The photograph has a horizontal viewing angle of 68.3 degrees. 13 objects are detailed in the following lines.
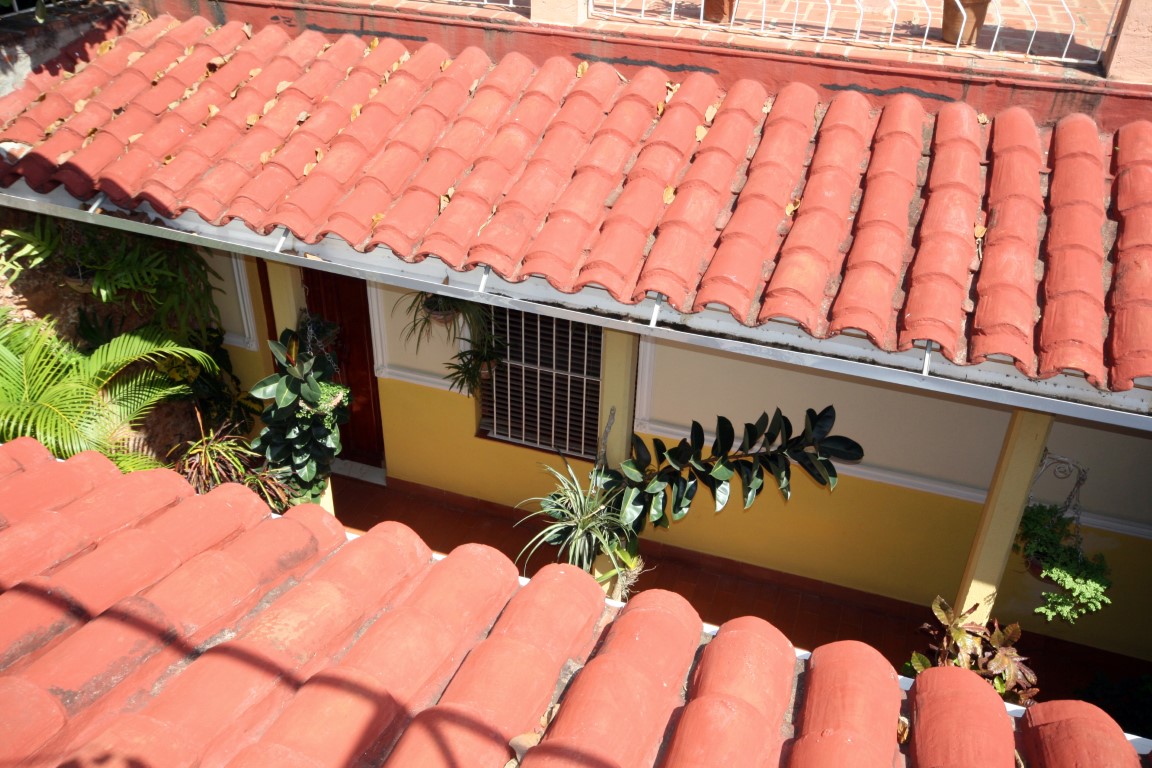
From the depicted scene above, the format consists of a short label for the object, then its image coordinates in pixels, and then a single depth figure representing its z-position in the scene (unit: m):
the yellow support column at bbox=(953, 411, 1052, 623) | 4.48
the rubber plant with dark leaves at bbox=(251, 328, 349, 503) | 5.96
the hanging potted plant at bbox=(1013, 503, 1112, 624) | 5.06
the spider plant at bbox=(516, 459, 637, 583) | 5.62
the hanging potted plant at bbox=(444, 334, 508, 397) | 7.12
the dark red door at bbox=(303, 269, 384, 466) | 7.62
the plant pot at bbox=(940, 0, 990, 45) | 5.32
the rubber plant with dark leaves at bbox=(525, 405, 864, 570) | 5.27
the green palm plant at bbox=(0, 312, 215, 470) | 5.09
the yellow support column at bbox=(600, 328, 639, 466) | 5.48
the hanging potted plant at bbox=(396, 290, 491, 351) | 6.71
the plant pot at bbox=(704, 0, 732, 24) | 5.74
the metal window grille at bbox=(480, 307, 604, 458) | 7.02
